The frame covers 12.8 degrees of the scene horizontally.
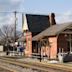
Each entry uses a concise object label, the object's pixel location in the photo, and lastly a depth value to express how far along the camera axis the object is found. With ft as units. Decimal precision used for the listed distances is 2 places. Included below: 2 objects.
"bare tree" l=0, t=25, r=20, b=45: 366.63
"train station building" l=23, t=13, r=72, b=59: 148.97
